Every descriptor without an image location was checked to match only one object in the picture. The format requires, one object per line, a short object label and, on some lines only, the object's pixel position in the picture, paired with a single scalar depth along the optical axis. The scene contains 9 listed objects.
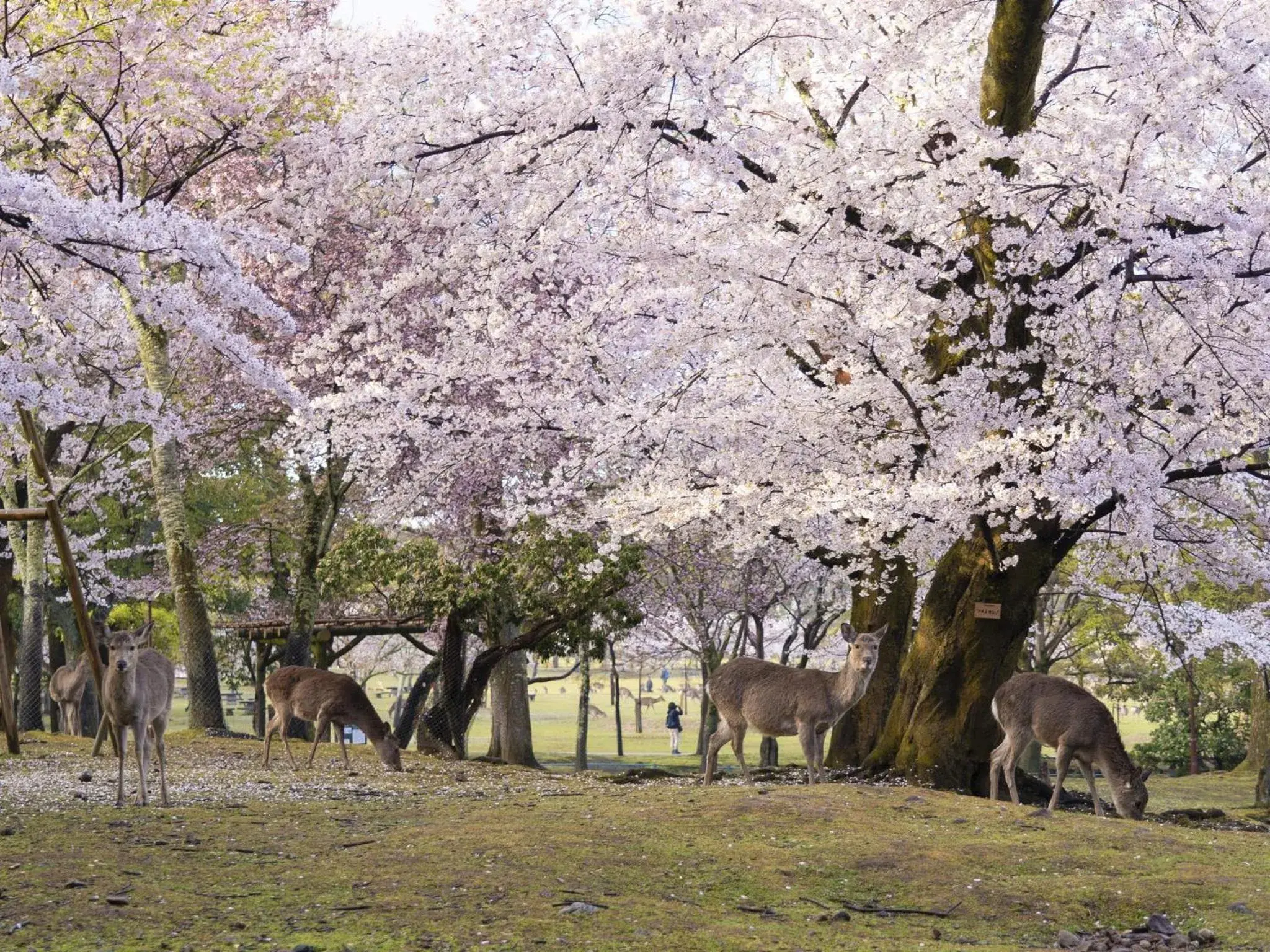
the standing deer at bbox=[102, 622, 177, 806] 10.80
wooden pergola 22.11
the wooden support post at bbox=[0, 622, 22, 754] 13.60
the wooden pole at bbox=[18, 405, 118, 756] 11.84
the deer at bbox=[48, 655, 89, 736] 20.66
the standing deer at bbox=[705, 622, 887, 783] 13.34
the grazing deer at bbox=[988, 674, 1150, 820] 12.75
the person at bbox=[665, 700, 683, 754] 47.91
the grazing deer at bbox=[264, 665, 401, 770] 15.88
